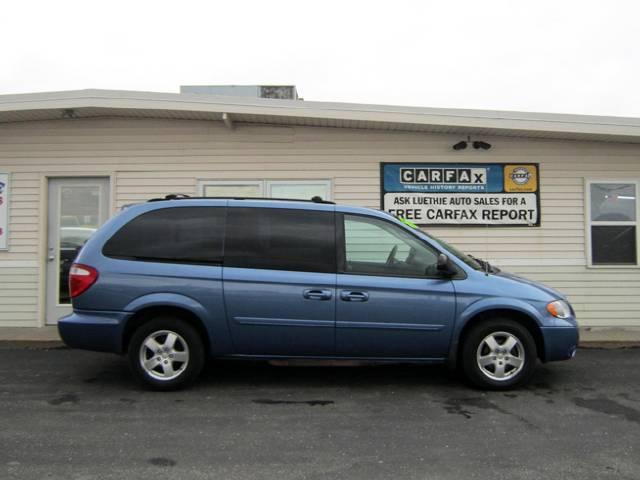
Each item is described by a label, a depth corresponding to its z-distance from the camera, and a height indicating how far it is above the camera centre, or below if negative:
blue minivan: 5.30 -0.43
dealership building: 8.62 +1.22
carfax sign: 8.64 +1.05
